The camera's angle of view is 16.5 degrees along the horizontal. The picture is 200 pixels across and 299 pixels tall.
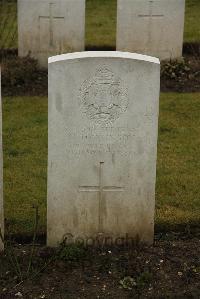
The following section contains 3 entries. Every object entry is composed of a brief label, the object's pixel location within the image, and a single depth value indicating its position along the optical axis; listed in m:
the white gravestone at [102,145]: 4.64
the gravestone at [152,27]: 9.45
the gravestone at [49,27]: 9.35
